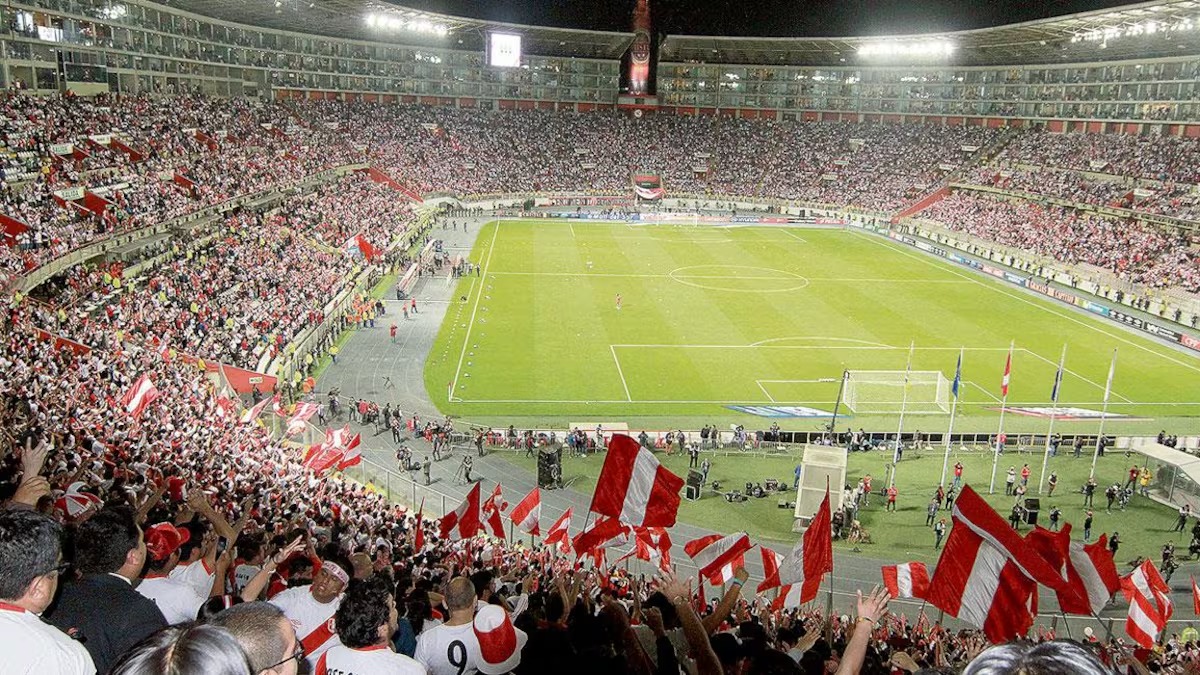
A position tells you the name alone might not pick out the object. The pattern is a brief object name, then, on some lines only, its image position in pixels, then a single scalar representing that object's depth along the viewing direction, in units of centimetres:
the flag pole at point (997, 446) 2900
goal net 3722
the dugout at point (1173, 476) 2760
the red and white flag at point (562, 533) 1838
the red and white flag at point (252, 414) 2624
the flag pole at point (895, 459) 3003
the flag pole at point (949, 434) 3001
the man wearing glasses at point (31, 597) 356
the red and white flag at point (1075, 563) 1304
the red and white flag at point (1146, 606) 1535
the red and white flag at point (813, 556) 1336
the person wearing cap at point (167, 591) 660
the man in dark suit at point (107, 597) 499
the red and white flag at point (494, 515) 1837
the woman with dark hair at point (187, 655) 300
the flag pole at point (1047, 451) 2893
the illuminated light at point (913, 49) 9812
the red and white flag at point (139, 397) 2070
